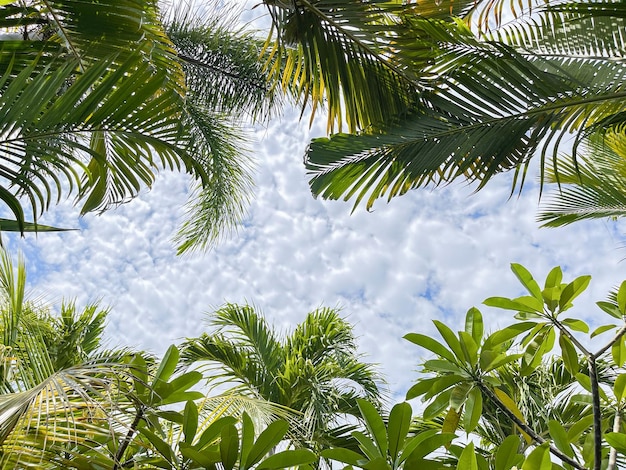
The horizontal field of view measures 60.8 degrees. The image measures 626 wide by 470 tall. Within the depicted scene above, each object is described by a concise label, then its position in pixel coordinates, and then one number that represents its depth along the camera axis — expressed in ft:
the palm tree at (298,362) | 43.54
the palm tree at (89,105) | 9.76
